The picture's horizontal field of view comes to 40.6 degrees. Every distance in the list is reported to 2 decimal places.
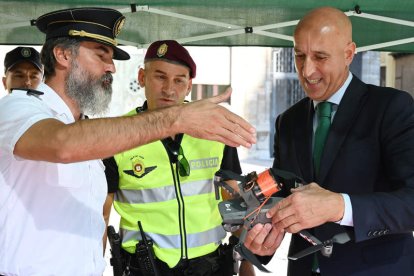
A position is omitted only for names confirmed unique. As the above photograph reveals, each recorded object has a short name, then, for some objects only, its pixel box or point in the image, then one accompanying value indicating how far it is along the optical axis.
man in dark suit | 1.81
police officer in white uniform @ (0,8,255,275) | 1.54
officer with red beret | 2.75
